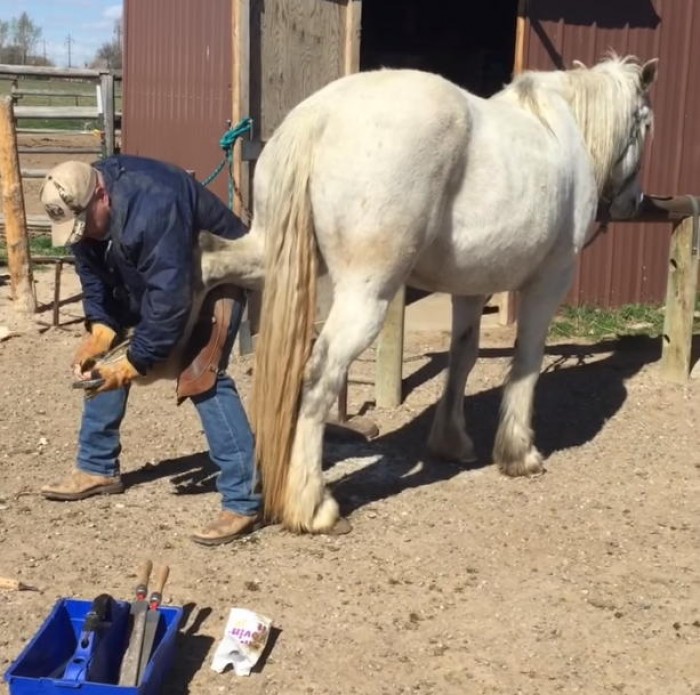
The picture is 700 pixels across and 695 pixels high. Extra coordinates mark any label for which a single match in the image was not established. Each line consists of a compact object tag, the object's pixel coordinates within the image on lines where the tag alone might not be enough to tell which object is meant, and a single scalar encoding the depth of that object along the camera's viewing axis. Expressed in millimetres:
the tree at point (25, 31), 75550
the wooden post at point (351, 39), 7039
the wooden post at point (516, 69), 7742
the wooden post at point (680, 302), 6188
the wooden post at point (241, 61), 6109
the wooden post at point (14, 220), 7711
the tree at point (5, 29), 77625
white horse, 3779
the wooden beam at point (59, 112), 11188
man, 3559
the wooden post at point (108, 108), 11125
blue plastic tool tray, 2691
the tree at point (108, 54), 53625
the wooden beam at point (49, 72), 12219
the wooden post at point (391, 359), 5770
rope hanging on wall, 5750
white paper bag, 3123
